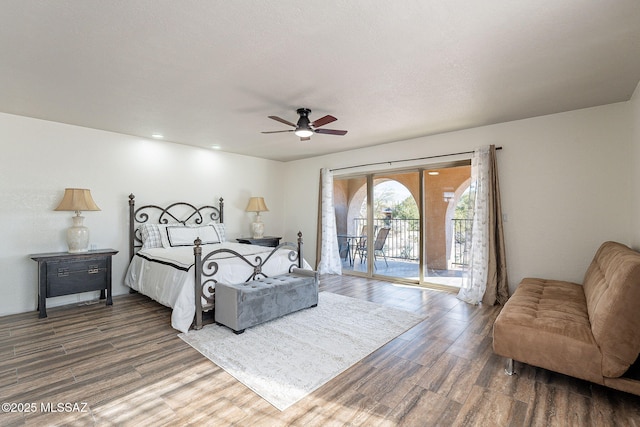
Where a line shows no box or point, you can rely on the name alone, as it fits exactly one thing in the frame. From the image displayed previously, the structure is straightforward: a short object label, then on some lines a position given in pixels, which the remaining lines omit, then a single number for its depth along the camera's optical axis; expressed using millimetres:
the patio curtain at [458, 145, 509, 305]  4238
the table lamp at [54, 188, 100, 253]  3979
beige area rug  2316
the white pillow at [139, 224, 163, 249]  4734
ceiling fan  3254
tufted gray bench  3184
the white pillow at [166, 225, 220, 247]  4914
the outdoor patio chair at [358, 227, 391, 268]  5814
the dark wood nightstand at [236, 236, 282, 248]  6039
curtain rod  4689
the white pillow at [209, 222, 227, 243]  5571
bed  3352
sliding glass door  5008
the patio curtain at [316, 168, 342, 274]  6328
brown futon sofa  1948
